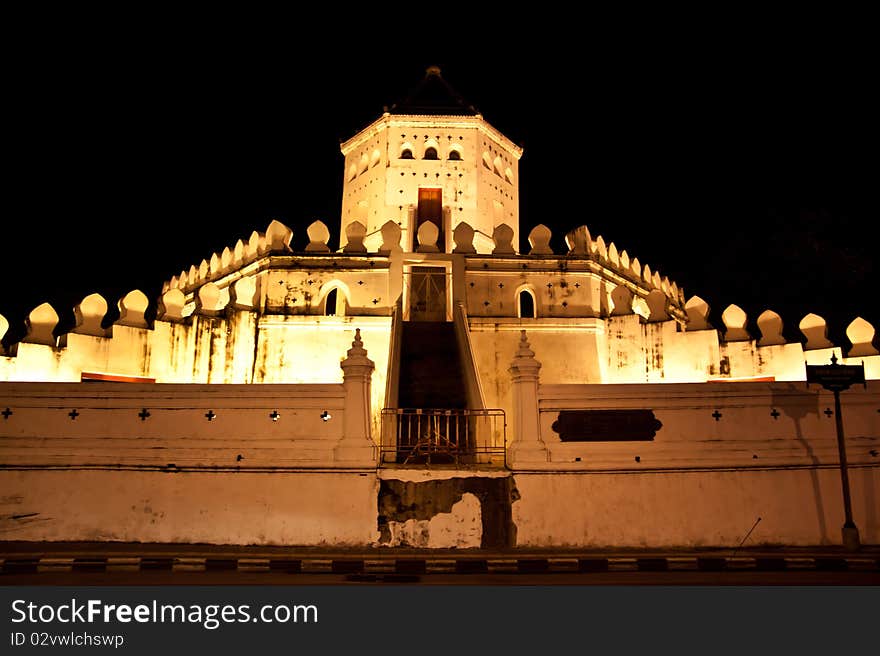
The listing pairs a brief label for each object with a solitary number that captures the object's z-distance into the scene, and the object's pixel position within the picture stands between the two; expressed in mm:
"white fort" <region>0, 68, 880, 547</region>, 10656
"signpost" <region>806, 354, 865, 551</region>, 10211
